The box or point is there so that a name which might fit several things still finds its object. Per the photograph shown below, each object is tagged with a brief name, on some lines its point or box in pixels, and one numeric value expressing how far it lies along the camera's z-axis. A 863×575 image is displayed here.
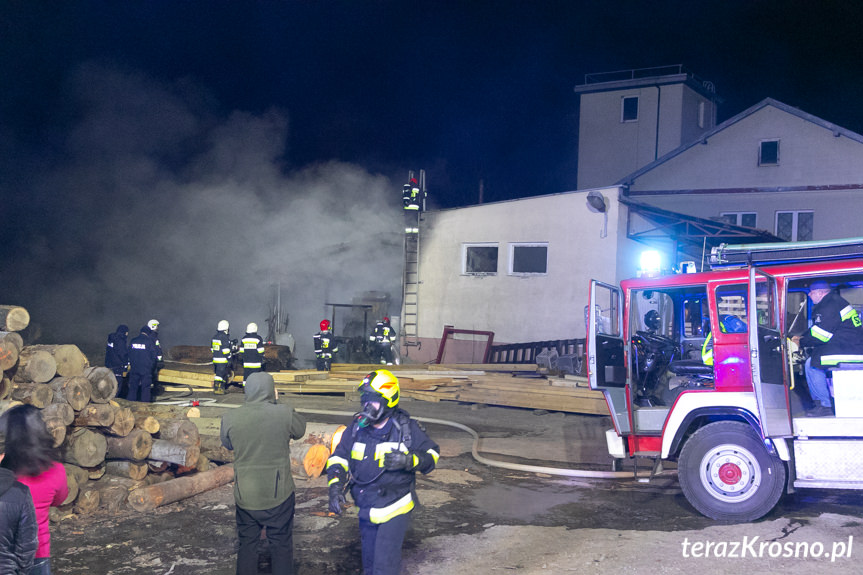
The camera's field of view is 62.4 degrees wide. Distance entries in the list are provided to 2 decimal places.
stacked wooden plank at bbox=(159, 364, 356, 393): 15.04
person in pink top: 3.75
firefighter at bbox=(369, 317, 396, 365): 16.95
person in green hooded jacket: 4.50
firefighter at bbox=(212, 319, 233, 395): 14.50
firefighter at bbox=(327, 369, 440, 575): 4.15
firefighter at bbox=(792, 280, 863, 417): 6.24
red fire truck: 6.21
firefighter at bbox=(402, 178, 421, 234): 19.42
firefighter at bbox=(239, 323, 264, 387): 13.71
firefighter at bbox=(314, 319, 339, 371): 16.42
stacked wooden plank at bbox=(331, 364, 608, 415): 12.62
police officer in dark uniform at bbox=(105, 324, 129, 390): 13.45
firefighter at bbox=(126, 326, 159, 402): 13.15
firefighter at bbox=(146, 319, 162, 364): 13.31
